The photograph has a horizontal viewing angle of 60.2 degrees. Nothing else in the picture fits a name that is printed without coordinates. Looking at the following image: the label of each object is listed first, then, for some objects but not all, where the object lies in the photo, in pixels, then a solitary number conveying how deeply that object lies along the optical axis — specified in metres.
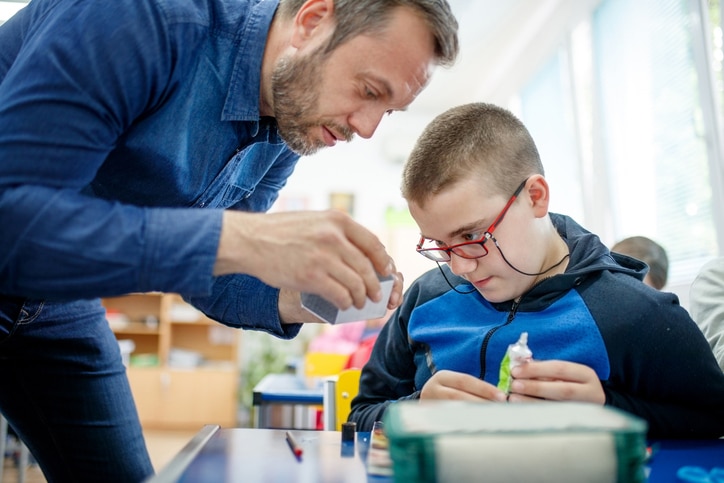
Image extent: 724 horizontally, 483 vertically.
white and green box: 0.50
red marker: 0.82
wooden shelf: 6.20
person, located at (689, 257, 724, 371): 1.48
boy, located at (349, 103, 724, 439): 1.01
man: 0.80
